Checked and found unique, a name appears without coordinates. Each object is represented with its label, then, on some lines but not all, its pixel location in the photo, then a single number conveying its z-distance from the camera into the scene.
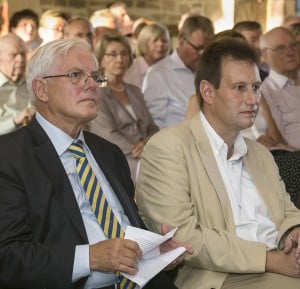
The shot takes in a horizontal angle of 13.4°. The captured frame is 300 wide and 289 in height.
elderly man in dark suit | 4.38
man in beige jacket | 5.06
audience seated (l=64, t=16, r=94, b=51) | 12.22
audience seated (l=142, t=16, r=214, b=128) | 9.76
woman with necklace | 8.71
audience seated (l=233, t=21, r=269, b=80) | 10.71
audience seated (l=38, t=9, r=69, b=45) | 12.72
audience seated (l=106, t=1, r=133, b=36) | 15.48
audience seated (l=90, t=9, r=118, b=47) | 13.31
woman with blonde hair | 12.18
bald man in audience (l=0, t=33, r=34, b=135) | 9.37
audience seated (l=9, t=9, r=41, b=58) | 13.13
